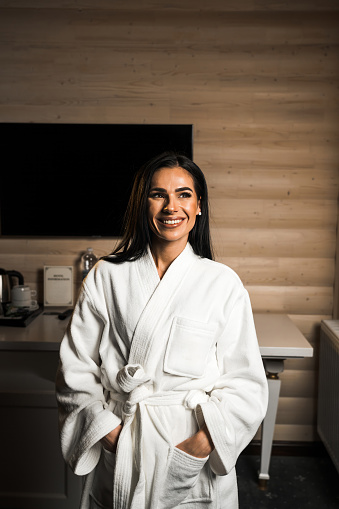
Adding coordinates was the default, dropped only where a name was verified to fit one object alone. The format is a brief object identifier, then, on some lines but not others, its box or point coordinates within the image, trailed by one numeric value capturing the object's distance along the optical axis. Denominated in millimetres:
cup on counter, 2398
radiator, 2256
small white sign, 2584
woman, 1176
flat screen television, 2516
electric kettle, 2498
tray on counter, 2252
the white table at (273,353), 2090
